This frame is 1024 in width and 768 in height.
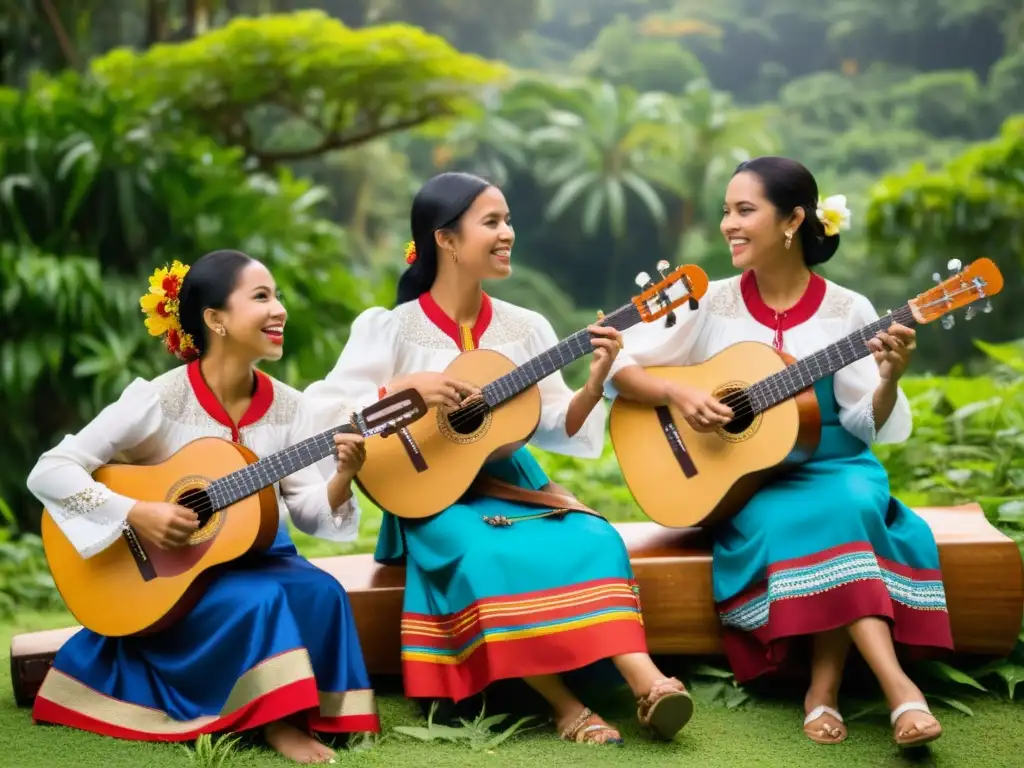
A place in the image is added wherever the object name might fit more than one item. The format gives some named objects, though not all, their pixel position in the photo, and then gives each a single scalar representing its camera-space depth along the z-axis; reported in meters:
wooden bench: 3.47
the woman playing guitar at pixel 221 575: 3.16
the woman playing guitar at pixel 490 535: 3.18
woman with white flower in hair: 3.17
